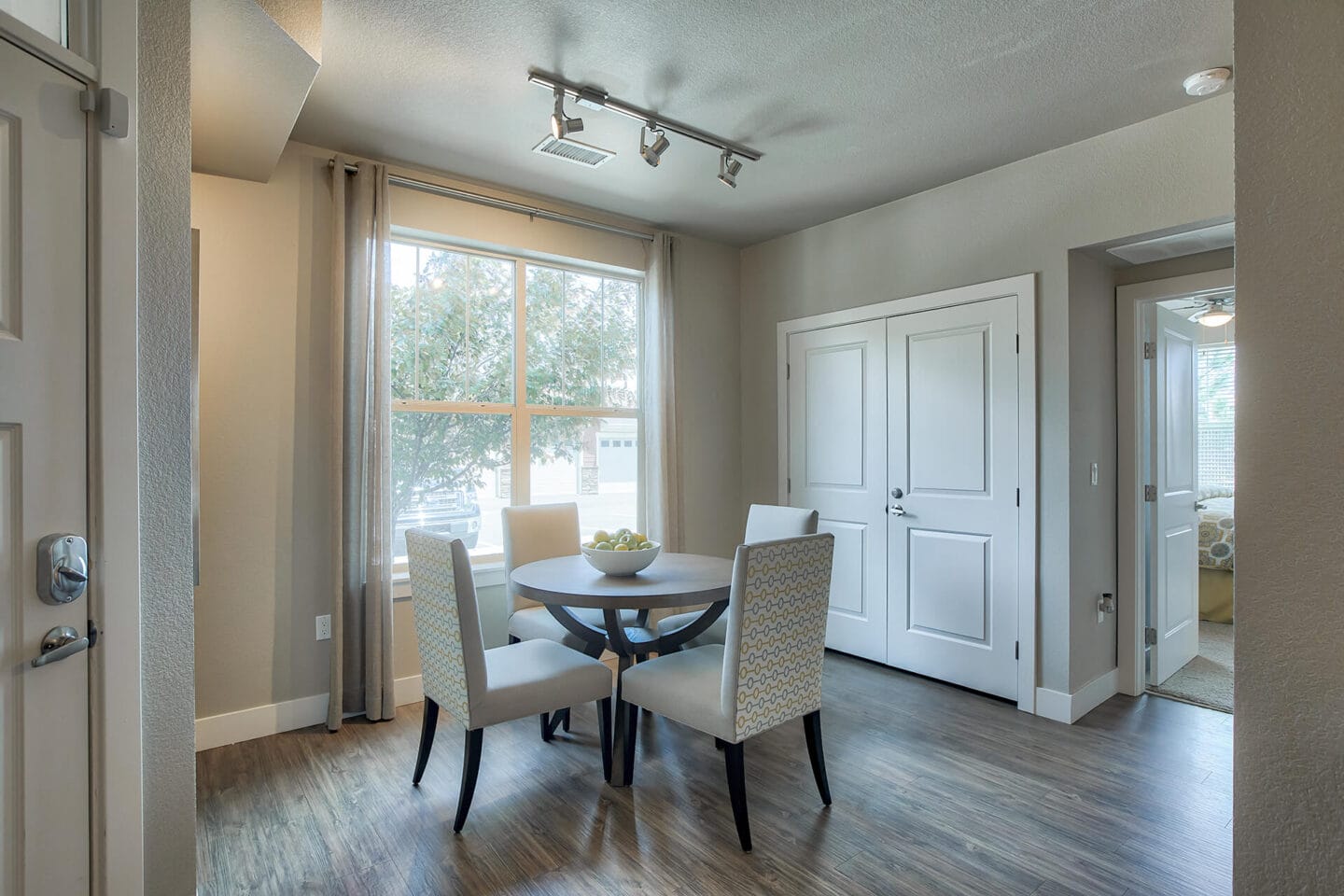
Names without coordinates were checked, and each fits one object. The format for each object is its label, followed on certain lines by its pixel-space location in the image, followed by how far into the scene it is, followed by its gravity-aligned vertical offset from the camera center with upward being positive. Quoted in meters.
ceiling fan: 3.57 +0.78
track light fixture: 2.46 +1.35
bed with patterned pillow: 4.48 -0.83
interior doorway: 3.24 -0.20
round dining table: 2.23 -0.50
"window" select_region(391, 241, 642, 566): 3.32 +0.33
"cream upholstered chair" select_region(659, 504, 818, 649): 2.91 -0.38
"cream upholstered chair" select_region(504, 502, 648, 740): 2.82 -0.49
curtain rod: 3.17 +1.30
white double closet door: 3.24 -0.19
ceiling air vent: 2.94 +1.36
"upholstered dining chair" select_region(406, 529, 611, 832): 2.08 -0.76
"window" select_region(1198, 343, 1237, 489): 5.39 +0.24
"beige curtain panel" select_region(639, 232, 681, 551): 3.99 +0.24
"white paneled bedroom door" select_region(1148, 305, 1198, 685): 3.35 -0.27
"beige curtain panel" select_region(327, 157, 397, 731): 2.96 +0.03
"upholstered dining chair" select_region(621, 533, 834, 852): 1.98 -0.71
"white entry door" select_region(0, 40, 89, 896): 1.13 -0.04
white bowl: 2.51 -0.43
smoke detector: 2.36 +1.33
